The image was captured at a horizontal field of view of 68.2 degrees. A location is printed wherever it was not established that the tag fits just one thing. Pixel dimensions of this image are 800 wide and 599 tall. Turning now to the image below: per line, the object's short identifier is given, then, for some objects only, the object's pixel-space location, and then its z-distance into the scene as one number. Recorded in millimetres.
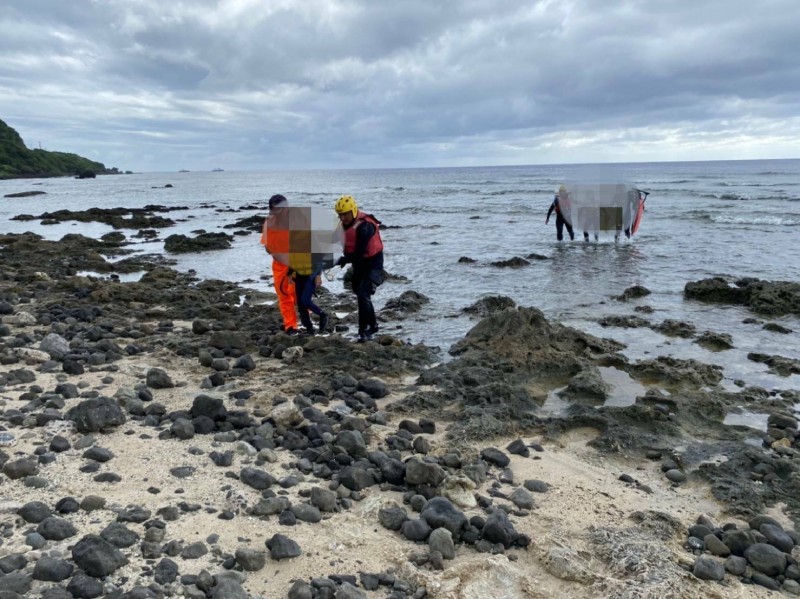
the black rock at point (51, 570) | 3238
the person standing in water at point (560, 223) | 21281
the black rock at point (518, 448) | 5578
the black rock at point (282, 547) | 3682
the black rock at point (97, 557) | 3311
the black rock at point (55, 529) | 3623
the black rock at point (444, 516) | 4078
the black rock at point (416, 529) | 4027
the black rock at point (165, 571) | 3361
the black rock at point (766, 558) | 3893
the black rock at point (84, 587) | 3141
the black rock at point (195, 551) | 3607
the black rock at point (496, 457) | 5285
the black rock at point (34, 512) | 3795
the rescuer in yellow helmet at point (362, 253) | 8898
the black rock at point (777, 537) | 4133
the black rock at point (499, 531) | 4008
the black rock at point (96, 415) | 5227
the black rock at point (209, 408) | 5684
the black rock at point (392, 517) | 4164
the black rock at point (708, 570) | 3785
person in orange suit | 8992
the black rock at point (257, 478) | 4551
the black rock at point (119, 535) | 3605
